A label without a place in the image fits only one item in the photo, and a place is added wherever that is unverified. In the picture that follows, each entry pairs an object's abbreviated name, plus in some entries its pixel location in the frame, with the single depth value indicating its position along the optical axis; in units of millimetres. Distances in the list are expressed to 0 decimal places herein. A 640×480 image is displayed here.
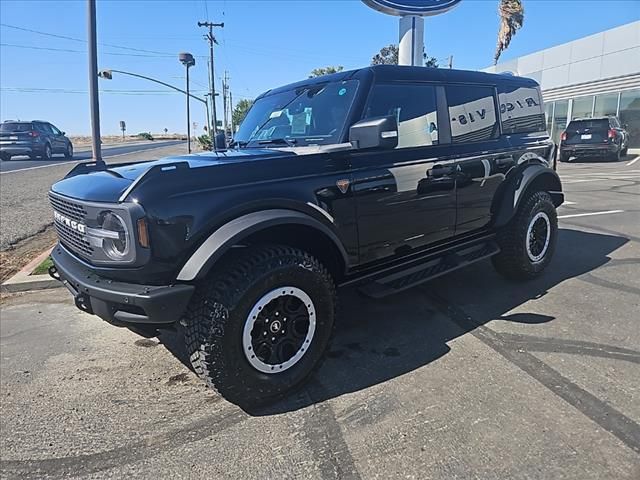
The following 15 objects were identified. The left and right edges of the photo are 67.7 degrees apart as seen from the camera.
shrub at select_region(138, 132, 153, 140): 82156
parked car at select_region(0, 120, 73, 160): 22203
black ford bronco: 2557
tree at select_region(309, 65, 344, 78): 48406
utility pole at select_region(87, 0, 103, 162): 7133
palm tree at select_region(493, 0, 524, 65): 40688
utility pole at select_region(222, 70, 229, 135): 68456
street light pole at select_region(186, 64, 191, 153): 33828
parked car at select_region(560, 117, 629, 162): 18344
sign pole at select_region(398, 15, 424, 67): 12078
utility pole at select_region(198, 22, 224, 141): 42709
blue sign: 11781
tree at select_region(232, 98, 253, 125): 60131
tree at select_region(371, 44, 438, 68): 49141
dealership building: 23344
